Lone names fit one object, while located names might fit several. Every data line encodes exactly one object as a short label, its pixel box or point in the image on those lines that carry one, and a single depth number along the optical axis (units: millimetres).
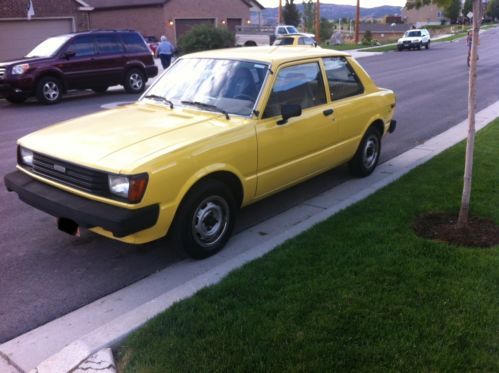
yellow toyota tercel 3883
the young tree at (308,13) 65625
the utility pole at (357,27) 42012
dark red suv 13828
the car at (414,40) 39531
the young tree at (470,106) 4359
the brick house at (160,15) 42469
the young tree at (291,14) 60938
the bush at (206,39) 27234
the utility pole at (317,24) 42844
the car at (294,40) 27550
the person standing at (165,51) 21388
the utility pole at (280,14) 48731
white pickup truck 37156
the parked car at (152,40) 38388
